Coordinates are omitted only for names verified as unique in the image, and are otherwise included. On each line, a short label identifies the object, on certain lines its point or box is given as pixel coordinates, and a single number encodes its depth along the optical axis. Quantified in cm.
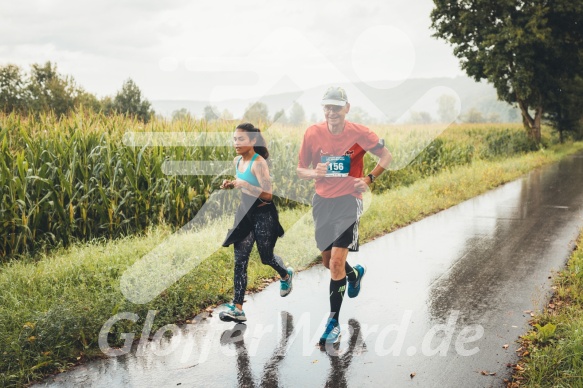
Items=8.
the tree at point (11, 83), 4969
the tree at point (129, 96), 5247
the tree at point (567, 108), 3281
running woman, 475
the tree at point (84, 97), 4284
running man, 453
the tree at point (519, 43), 2770
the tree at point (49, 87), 5056
